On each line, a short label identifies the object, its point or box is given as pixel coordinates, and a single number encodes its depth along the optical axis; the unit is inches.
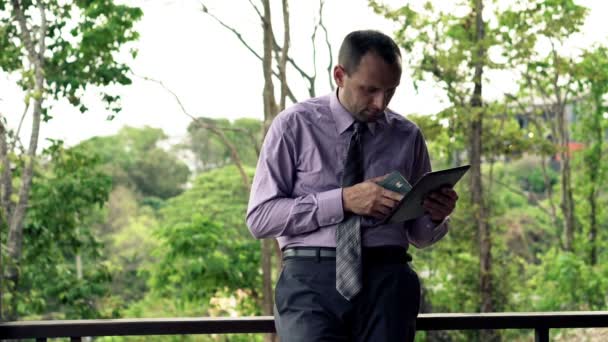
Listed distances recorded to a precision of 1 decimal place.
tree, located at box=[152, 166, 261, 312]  478.6
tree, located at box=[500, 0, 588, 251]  470.6
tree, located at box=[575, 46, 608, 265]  524.7
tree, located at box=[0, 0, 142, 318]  390.6
